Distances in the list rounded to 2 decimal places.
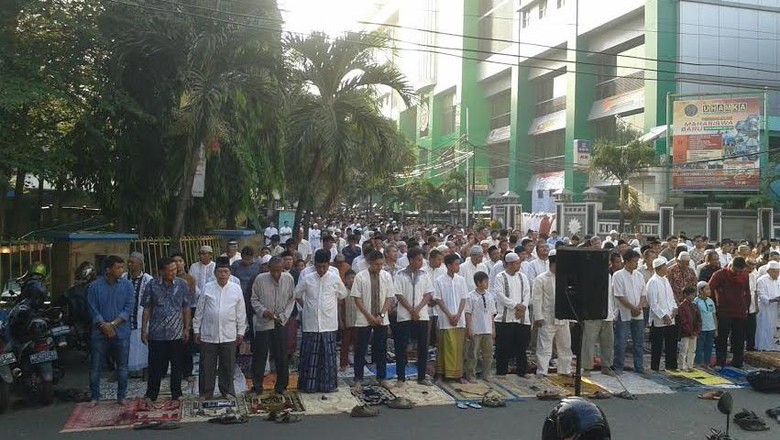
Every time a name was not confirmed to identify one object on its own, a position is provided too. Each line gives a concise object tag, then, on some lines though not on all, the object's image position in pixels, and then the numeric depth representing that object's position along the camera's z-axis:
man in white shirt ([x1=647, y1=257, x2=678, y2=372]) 9.94
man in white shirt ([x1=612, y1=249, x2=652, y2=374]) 9.89
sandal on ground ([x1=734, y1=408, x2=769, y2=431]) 7.29
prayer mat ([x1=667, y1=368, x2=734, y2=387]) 9.46
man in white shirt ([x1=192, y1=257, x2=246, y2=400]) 7.79
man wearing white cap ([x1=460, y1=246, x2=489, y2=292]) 10.78
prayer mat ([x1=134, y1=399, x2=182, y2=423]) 7.23
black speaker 6.88
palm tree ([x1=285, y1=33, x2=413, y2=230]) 14.38
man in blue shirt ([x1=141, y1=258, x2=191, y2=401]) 7.77
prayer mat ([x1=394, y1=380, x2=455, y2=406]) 8.16
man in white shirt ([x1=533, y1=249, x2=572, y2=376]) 9.56
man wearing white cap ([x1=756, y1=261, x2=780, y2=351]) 11.56
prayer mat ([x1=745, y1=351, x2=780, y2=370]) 10.40
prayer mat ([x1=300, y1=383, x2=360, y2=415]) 7.71
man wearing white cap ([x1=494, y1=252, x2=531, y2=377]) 9.48
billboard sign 32.16
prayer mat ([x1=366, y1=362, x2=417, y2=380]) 9.41
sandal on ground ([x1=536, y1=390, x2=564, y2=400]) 8.34
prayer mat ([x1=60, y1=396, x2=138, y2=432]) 6.95
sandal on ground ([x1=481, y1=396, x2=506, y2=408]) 8.01
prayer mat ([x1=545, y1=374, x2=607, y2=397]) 8.72
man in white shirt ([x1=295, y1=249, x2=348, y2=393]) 8.42
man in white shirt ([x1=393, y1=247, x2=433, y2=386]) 8.94
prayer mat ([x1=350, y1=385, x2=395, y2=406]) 8.05
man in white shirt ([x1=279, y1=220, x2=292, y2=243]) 21.80
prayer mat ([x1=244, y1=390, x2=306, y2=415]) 7.62
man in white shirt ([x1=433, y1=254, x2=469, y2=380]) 9.08
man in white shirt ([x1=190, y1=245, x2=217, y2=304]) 10.09
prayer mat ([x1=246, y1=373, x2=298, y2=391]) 8.67
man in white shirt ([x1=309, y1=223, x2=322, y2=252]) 20.33
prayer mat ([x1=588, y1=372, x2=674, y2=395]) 8.95
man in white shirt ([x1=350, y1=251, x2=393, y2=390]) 8.74
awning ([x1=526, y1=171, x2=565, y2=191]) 46.94
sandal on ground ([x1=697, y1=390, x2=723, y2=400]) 8.55
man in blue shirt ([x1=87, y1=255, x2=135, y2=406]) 7.60
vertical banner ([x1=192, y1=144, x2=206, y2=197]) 13.14
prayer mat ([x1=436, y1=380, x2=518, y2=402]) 8.36
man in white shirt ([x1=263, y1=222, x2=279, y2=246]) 20.90
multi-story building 36.19
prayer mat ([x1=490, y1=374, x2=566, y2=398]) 8.67
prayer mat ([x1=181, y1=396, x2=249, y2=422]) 7.34
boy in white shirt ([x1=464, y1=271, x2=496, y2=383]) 9.24
